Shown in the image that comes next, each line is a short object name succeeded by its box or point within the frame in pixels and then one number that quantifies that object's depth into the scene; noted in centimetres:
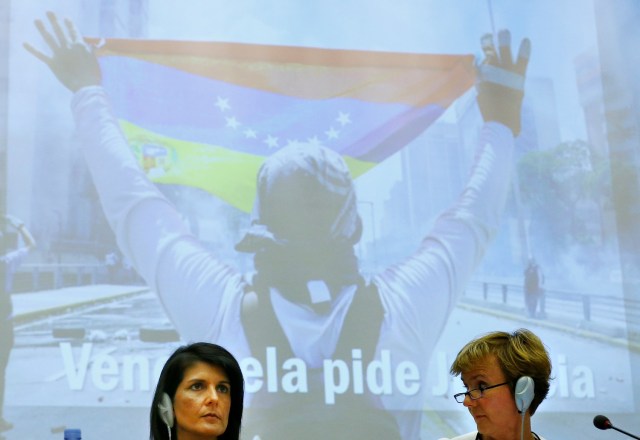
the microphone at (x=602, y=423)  629
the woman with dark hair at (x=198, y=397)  621
